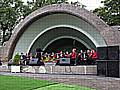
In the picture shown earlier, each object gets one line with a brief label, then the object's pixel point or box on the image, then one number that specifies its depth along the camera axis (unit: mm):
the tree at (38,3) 36225
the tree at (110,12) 31578
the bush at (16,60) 19734
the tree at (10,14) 34281
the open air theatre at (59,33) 20359
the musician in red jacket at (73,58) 17562
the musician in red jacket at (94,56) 17331
